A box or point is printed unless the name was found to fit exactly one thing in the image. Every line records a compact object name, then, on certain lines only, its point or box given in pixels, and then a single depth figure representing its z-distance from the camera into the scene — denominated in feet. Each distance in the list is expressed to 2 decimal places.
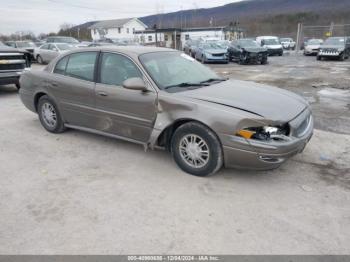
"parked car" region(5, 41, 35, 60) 72.28
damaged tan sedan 11.12
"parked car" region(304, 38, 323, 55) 82.76
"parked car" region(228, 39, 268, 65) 61.26
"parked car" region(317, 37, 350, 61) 64.08
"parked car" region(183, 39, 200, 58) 75.36
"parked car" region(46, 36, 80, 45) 79.68
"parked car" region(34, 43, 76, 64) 60.99
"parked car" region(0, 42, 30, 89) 28.18
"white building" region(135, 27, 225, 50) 144.71
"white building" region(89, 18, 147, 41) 226.38
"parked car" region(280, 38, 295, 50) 117.68
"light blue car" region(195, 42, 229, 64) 63.93
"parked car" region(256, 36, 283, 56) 85.40
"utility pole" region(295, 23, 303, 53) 93.97
